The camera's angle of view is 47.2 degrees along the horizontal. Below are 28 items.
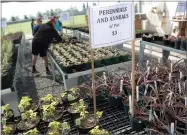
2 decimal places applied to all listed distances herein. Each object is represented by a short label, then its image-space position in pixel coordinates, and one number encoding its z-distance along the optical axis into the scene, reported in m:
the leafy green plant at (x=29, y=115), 1.80
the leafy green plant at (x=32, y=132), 1.55
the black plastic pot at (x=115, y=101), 2.03
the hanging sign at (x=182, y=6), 5.12
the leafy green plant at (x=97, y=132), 1.47
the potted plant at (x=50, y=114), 1.83
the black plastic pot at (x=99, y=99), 2.15
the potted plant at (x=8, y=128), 1.66
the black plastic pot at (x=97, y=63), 3.15
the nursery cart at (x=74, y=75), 2.87
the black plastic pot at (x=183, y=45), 3.49
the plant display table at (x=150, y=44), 3.49
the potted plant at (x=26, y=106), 1.97
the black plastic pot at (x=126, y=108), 1.87
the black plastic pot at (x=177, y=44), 3.59
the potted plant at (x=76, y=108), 1.84
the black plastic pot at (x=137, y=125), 1.66
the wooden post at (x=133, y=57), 1.63
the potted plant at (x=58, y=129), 1.57
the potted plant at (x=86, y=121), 1.63
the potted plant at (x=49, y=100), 2.05
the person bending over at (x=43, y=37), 4.61
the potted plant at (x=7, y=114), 1.89
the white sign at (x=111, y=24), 1.49
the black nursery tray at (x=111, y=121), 1.71
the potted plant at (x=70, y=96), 2.07
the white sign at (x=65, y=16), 7.54
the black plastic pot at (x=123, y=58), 3.28
